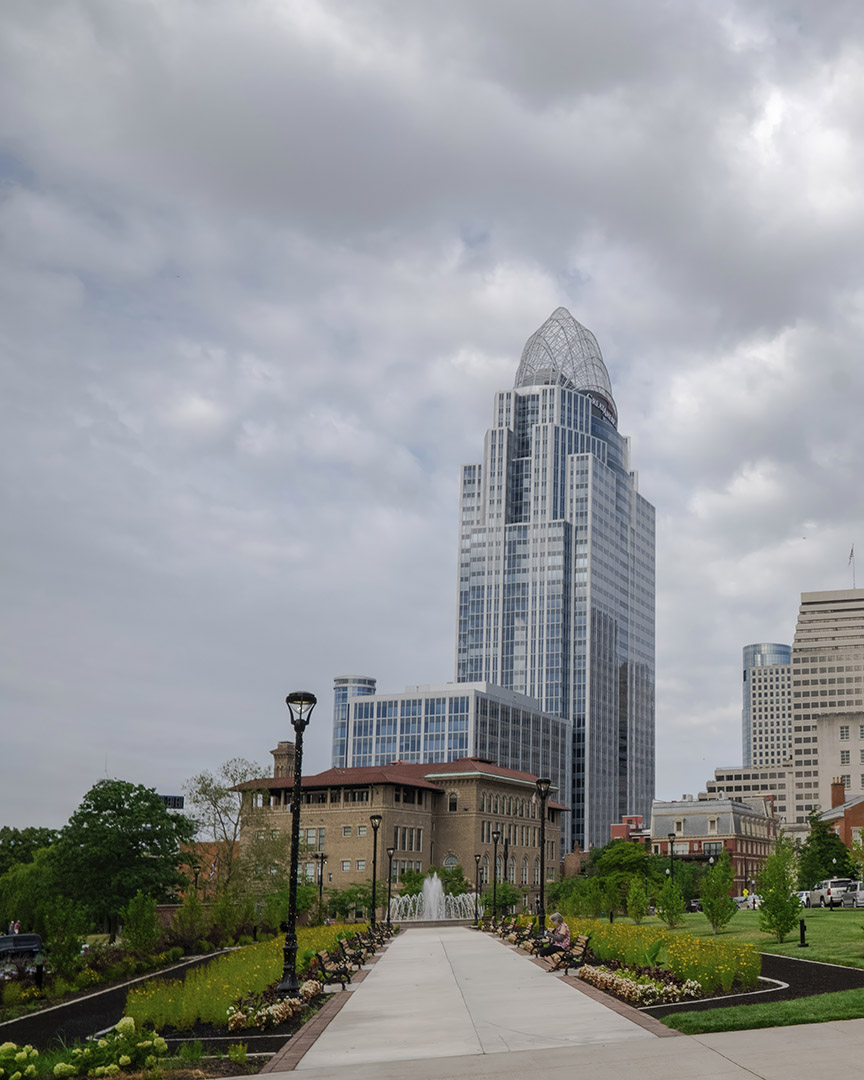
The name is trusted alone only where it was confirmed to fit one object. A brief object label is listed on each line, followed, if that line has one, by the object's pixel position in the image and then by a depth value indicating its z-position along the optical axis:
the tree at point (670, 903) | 44.62
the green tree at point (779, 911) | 35.88
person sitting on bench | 32.78
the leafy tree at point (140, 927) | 40.50
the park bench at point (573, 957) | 31.42
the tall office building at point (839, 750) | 193.00
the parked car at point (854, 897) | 60.41
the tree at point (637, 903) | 52.72
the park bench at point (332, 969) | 29.09
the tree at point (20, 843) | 109.88
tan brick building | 117.31
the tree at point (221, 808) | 74.69
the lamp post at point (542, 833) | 43.56
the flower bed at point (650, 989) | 22.09
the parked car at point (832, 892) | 62.44
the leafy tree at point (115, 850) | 71.19
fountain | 98.50
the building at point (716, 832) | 158.50
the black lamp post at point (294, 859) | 23.88
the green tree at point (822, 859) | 94.75
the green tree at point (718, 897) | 40.47
